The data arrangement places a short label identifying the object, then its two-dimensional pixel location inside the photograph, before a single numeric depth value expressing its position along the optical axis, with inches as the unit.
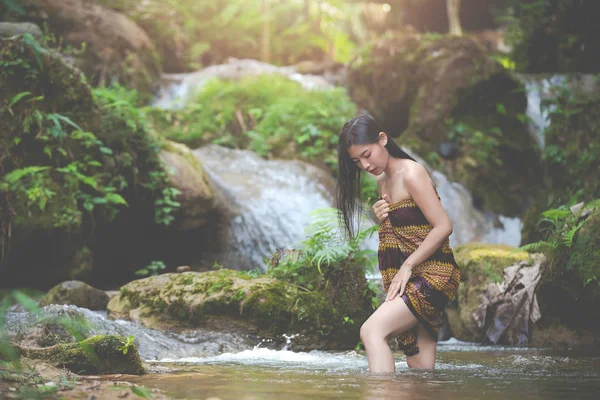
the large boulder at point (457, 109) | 574.6
